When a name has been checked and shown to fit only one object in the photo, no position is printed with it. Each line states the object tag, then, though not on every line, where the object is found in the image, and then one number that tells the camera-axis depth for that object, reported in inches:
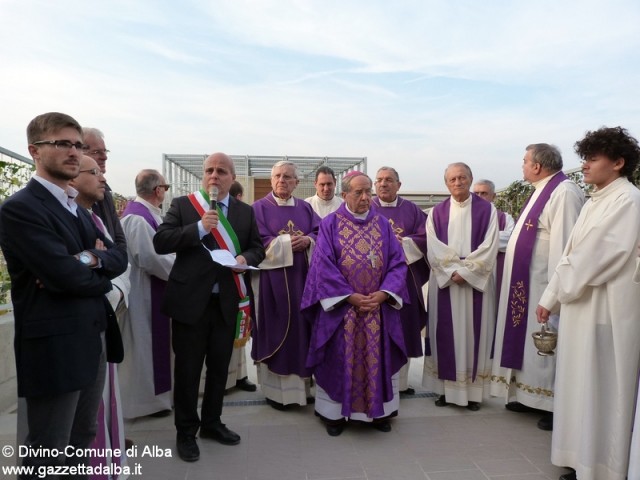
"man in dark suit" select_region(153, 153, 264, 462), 129.5
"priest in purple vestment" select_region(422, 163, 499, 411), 172.2
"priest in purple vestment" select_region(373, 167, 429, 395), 177.8
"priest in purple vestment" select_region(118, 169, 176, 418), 156.9
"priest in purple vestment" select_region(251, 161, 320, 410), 172.6
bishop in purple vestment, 149.6
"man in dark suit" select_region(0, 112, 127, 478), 77.7
